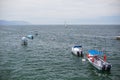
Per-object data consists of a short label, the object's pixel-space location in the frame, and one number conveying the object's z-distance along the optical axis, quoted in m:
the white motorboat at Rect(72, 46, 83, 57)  49.91
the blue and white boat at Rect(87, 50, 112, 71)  34.69
